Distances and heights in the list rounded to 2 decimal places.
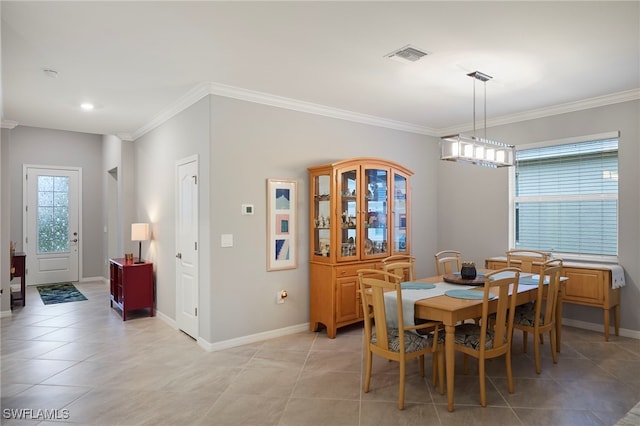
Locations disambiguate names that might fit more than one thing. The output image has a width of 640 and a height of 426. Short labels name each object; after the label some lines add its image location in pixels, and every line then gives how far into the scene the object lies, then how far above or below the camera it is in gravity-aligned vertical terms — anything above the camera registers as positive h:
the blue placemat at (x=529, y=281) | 3.65 -0.64
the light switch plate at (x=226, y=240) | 4.12 -0.26
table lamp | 5.46 -0.23
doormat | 6.48 -1.37
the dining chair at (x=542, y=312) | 3.39 -0.91
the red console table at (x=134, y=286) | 5.29 -0.96
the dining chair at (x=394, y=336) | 2.86 -0.93
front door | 7.69 -0.15
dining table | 2.79 -0.73
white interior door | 4.38 -0.36
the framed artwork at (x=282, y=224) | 4.47 -0.11
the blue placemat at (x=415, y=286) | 3.49 -0.65
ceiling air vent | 3.19 +1.33
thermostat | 4.28 +0.06
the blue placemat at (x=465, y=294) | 3.10 -0.65
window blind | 4.66 +0.19
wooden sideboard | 4.27 -0.85
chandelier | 3.43 +0.57
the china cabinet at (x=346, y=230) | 4.50 -0.19
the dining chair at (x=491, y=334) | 2.88 -0.94
